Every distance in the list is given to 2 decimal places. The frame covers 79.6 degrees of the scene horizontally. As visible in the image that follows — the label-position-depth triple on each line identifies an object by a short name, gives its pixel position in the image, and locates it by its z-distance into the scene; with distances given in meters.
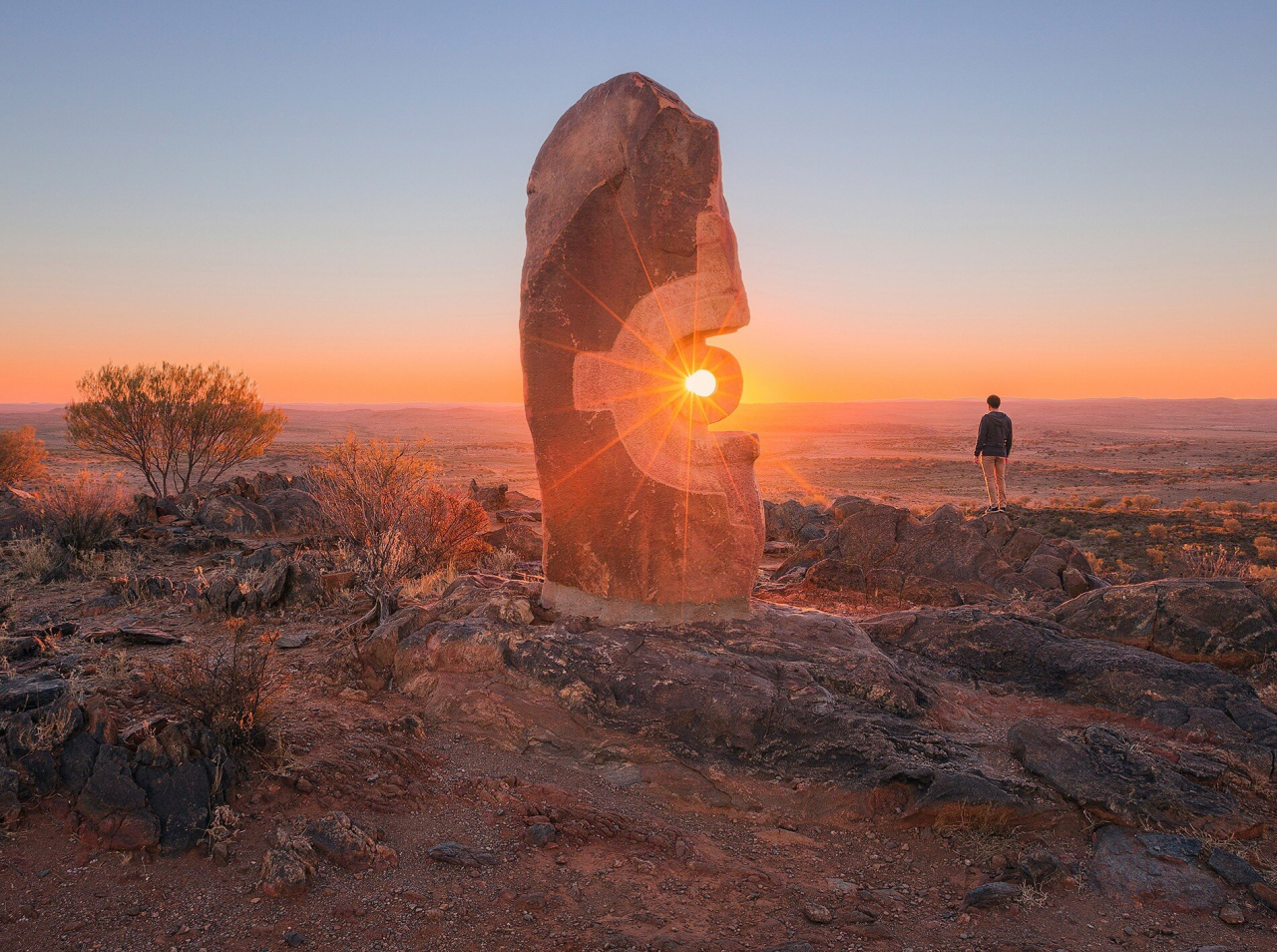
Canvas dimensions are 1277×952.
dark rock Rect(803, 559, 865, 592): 9.80
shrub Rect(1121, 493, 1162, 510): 21.38
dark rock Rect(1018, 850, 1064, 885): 3.85
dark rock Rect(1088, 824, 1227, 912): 3.73
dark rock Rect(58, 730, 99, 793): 3.87
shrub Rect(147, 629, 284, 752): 4.23
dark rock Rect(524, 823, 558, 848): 3.98
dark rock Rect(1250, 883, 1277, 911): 3.66
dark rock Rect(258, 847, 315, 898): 3.40
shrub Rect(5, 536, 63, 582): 9.41
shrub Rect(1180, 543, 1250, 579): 10.11
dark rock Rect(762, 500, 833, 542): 14.61
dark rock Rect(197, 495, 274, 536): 13.40
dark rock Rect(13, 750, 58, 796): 3.84
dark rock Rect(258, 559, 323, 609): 7.89
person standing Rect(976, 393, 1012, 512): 11.59
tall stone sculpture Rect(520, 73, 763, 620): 5.78
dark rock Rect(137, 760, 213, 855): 3.65
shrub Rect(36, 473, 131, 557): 11.08
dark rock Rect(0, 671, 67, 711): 4.27
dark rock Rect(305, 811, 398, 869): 3.66
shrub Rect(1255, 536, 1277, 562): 13.02
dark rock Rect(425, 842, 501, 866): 3.77
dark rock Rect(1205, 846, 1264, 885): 3.80
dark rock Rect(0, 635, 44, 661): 5.76
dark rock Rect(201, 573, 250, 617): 7.75
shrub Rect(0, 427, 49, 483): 19.88
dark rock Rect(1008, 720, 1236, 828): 4.30
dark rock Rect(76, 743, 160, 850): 3.61
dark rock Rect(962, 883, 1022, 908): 3.67
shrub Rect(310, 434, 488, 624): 8.12
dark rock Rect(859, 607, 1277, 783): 5.20
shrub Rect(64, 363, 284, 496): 18.44
